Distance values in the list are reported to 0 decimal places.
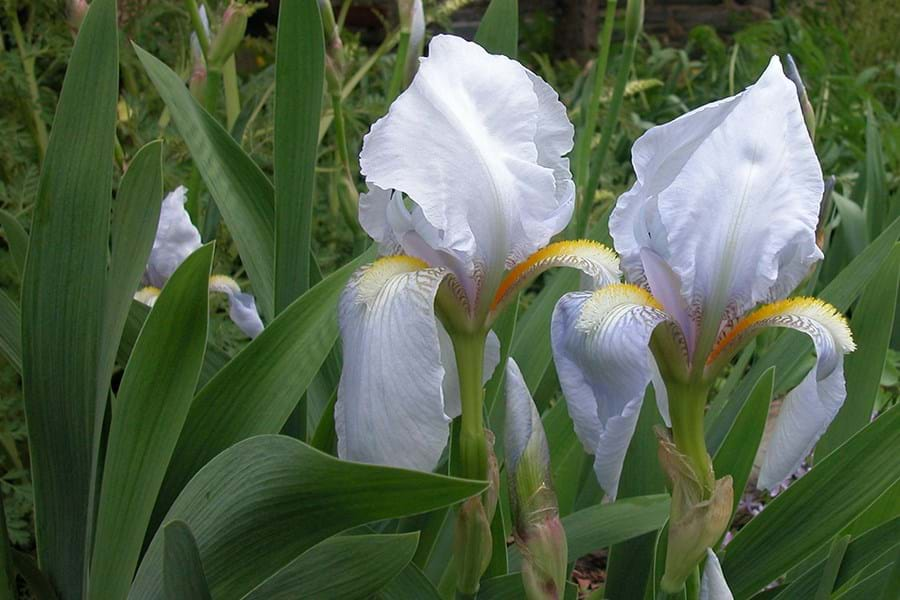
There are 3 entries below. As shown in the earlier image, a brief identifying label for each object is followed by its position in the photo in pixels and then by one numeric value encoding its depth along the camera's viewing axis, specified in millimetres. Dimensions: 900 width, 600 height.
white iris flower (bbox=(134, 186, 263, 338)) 1211
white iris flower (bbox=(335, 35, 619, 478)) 727
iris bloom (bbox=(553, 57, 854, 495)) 760
